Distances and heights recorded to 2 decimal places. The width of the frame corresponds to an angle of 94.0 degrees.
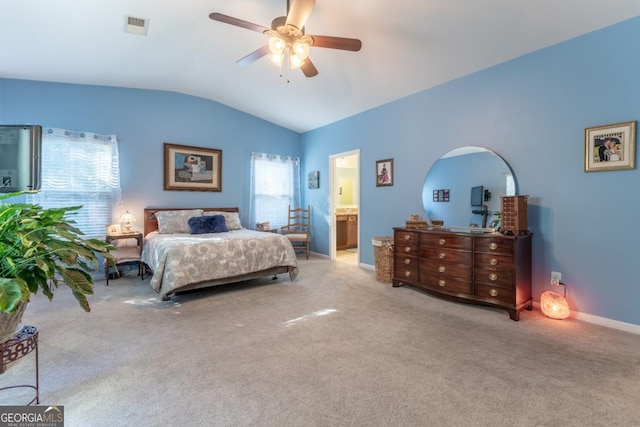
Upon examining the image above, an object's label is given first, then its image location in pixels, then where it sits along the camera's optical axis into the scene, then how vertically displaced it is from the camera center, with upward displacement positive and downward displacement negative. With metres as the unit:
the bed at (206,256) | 3.31 -0.53
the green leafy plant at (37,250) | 1.29 -0.17
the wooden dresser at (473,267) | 2.89 -0.57
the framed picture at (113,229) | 4.44 -0.25
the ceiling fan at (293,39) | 2.29 +1.45
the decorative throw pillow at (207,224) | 4.64 -0.18
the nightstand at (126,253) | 4.20 -0.59
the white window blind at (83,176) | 4.20 +0.54
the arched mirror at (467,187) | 3.42 +0.33
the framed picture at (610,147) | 2.58 +0.60
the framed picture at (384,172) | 4.68 +0.66
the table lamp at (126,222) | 4.55 -0.14
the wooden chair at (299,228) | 5.96 -0.32
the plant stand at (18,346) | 1.33 -0.62
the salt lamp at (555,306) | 2.84 -0.88
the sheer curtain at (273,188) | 6.04 +0.54
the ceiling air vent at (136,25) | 3.04 +1.96
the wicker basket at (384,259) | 4.14 -0.64
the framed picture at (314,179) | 6.16 +0.71
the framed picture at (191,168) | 5.14 +0.81
